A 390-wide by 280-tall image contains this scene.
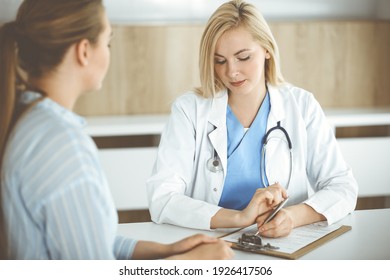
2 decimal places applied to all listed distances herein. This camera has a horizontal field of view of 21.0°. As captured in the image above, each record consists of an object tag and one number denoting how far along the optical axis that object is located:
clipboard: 2.10
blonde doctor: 2.43
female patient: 1.87
